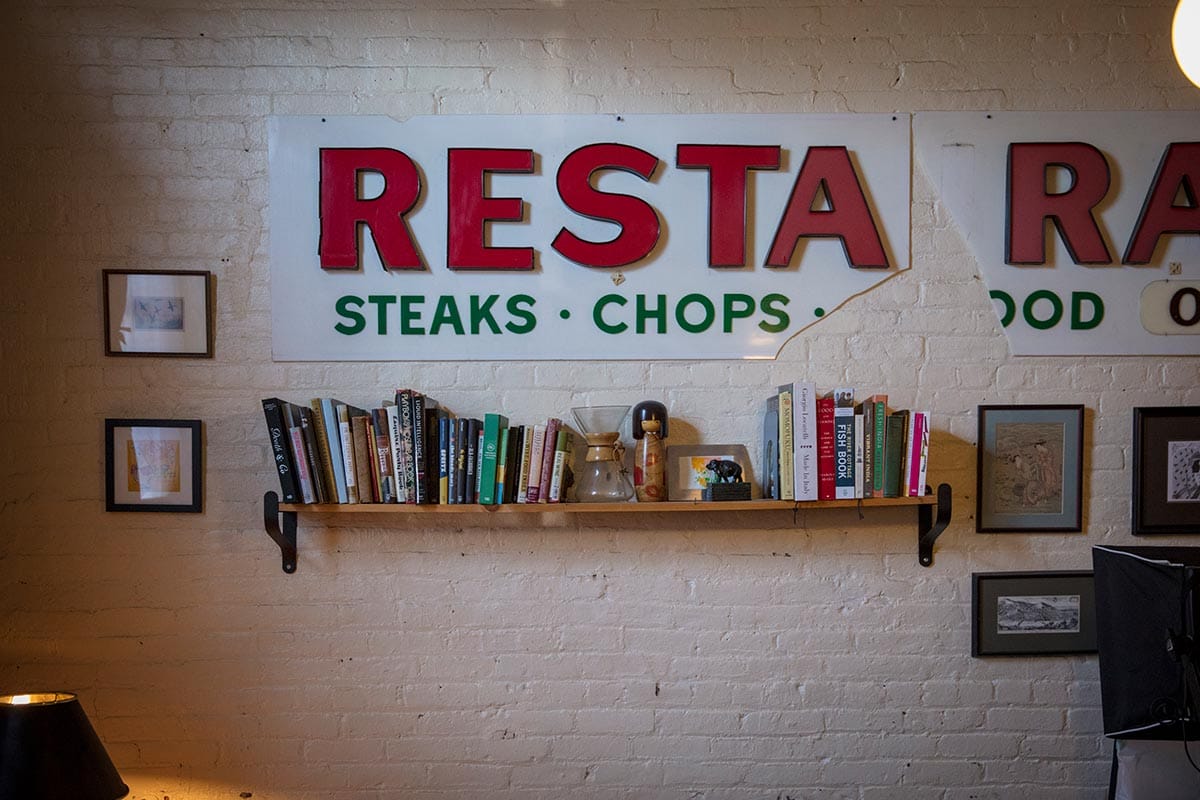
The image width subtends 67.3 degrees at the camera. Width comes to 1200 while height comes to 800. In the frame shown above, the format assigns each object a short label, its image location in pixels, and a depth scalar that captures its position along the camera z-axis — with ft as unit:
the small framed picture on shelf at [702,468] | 7.84
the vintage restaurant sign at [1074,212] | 8.29
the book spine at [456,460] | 7.71
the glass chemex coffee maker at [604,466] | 7.85
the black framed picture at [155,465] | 8.25
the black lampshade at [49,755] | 6.30
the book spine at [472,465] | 7.72
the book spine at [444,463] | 7.73
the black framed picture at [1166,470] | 8.31
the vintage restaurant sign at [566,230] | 8.27
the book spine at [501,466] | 7.68
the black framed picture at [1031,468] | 8.31
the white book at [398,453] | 7.72
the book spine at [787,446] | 7.65
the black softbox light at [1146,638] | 6.79
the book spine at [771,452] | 7.84
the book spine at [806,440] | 7.60
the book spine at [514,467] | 7.75
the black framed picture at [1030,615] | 8.29
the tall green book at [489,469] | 7.65
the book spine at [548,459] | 7.68
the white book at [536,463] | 7.69
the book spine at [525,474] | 7.71
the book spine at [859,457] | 7.64
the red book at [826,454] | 7.63
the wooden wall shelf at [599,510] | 7.69
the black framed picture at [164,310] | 8.29
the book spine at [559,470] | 7.70
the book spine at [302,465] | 7.70
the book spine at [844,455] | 7.63
